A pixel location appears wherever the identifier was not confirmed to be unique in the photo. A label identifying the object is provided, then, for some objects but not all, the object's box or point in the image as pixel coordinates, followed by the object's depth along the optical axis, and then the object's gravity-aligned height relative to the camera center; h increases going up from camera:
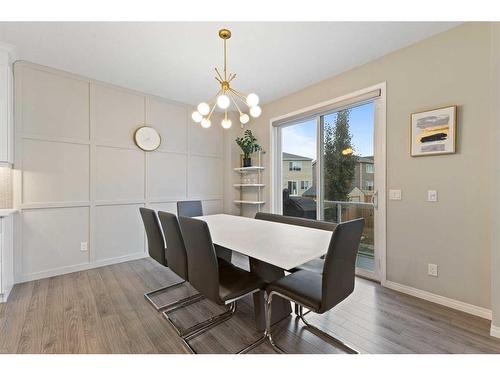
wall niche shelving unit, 4.16 +0.07
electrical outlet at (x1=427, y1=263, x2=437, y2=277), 2.22 -0.83
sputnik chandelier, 1.88 +0.71
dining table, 1.44 -0.44
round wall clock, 3.48 +0.76
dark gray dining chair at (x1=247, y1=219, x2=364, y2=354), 1.34 -0.68
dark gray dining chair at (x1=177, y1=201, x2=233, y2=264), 2.96 -0.36
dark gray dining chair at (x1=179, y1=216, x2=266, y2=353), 1.50 -0.68
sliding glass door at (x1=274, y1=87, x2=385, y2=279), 2.77 +0.26
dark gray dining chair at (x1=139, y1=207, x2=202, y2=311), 1.92 -0.63
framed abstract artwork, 2.09 +0.54
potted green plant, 4.12 +0.74
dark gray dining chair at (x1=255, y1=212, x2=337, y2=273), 2.06 -0.40
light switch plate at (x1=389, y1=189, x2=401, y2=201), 2.46 -0.09
